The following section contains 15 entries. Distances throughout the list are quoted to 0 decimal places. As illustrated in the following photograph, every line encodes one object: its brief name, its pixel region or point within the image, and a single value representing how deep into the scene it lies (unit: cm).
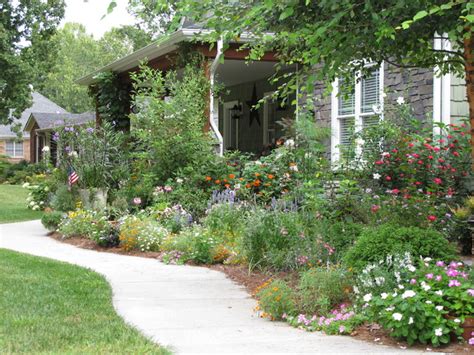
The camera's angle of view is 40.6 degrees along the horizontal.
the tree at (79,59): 5291
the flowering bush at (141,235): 914
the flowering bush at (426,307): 432
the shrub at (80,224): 1047
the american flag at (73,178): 1230
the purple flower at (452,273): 474
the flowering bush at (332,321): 478
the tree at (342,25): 473
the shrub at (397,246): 534
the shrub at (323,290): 525
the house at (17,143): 3959
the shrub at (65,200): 1229
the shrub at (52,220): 1151
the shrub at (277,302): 519
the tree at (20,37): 2459
